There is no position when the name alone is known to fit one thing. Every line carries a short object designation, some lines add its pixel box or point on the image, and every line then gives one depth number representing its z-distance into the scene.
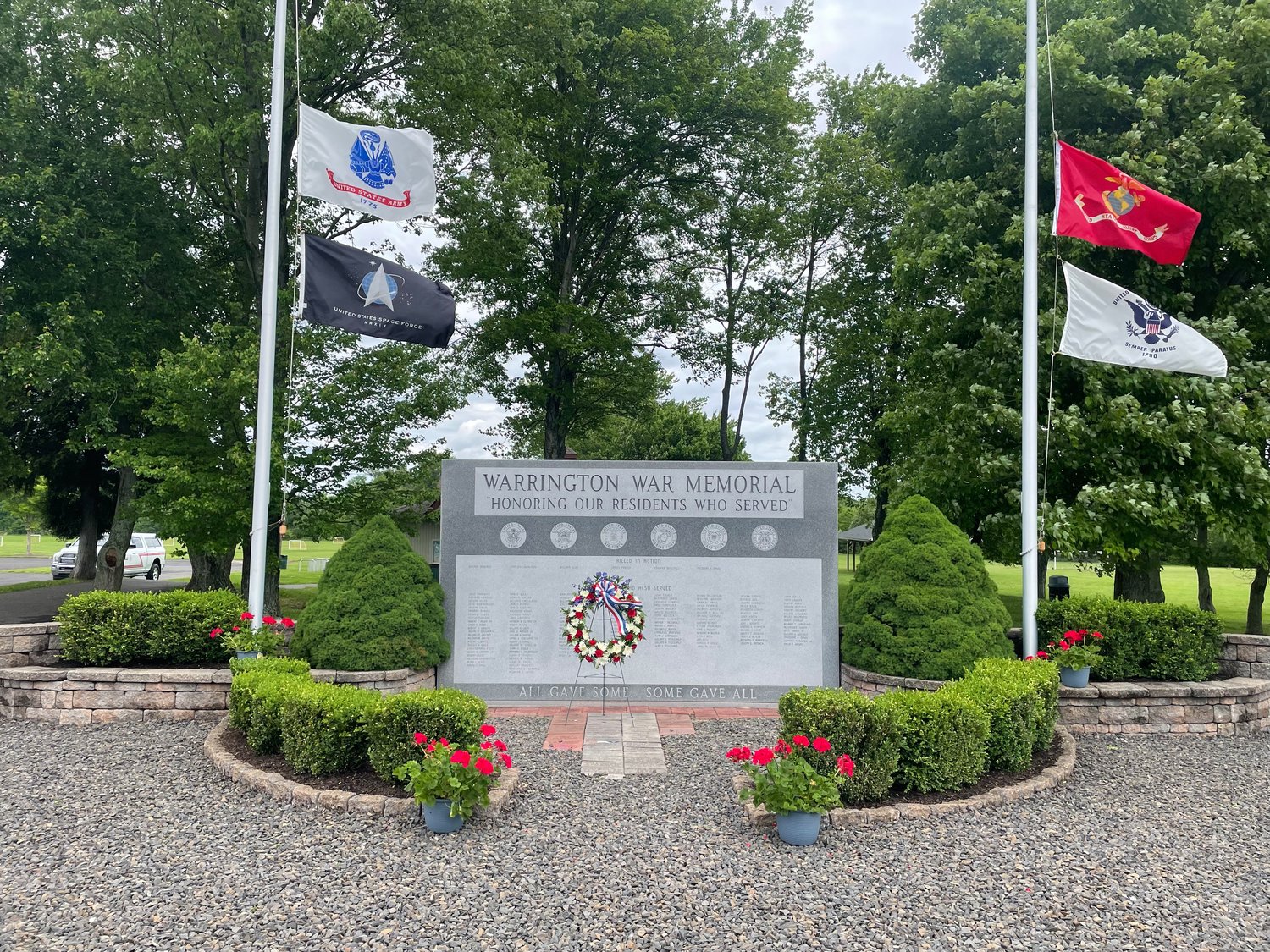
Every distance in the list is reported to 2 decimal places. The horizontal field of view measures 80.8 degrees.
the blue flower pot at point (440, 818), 4.79
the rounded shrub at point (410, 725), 5.34
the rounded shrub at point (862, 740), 5.23
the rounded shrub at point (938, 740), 5.38
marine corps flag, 7.66
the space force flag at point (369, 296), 7.70
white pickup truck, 27.62
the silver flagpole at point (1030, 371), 7.99
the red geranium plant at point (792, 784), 4.62
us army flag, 7.79
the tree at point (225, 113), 11.77
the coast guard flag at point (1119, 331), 7.73
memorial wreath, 7.94
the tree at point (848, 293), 19.55
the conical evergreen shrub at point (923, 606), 7.68
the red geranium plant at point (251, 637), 7.69
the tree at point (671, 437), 34.53
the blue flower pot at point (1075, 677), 7.56
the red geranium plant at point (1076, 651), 7.52
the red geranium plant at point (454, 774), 4.72
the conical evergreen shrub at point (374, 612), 7.77
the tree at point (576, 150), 14.62
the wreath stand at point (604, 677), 8.63
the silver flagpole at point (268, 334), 7.92
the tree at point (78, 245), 12.88
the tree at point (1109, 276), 10.01
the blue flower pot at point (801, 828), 4.68
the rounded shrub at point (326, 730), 5.52
